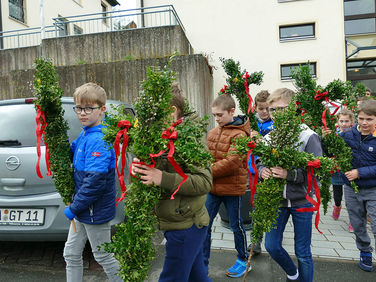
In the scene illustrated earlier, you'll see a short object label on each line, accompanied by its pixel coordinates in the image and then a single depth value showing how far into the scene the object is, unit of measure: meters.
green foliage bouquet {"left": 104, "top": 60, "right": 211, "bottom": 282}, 1.61
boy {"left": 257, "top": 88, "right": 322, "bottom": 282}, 2.49
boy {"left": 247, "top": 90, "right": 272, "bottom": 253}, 3.79
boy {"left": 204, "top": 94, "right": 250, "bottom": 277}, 3.06
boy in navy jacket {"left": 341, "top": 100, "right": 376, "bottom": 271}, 3.16
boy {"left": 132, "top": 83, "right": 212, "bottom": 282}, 1.87
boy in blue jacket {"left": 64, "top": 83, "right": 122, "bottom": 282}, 2.28
